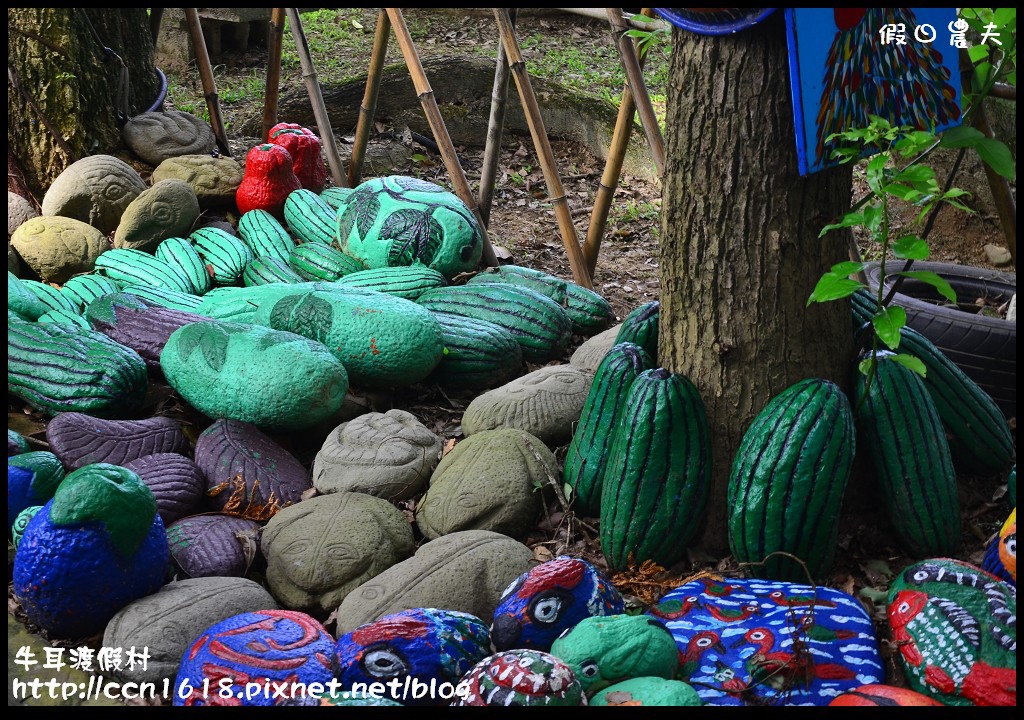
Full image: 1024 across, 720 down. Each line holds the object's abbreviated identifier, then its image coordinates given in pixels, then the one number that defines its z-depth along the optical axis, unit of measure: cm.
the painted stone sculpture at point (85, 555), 235
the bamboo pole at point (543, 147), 424
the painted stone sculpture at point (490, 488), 284
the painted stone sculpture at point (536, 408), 324
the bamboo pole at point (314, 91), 490
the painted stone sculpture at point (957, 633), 209
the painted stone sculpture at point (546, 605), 229
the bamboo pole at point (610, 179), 430
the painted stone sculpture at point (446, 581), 246
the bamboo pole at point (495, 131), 460
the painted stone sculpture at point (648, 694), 200
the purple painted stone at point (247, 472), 294
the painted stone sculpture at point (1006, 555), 226
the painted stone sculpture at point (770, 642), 217
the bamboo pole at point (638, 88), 393
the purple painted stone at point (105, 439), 295
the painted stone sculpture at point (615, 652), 213
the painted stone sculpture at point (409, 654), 216
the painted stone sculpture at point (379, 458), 299
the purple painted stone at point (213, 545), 266
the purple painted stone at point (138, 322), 350
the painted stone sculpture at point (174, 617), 229
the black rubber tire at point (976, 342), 328
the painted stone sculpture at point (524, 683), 194
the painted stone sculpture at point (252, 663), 208
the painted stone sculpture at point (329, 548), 263
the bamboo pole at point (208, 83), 512
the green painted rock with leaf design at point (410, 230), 427
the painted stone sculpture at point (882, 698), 200
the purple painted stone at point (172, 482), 284
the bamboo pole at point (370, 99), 495
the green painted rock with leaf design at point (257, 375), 314
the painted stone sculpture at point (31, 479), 269
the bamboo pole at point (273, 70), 512
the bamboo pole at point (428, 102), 437
